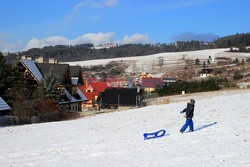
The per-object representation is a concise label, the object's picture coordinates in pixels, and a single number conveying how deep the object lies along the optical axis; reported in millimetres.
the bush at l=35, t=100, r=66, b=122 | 40719
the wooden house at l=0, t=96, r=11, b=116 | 39647
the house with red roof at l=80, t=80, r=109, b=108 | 79444
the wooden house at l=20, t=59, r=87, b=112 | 51438
